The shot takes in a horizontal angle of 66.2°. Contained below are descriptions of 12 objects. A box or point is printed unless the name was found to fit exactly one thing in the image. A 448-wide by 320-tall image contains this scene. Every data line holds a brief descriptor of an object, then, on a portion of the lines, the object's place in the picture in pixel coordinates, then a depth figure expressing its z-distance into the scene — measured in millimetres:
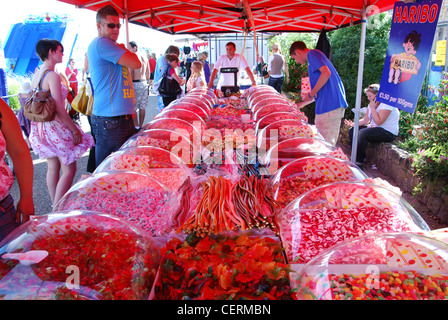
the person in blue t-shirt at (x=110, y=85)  2559
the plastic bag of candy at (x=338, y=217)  1355
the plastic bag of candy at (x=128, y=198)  1522
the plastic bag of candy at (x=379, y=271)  984
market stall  1030
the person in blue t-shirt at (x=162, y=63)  6038
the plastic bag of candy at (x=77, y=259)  970
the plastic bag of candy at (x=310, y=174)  1814
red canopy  4258
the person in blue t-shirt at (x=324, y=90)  3838
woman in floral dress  2818
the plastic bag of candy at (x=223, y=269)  1053
